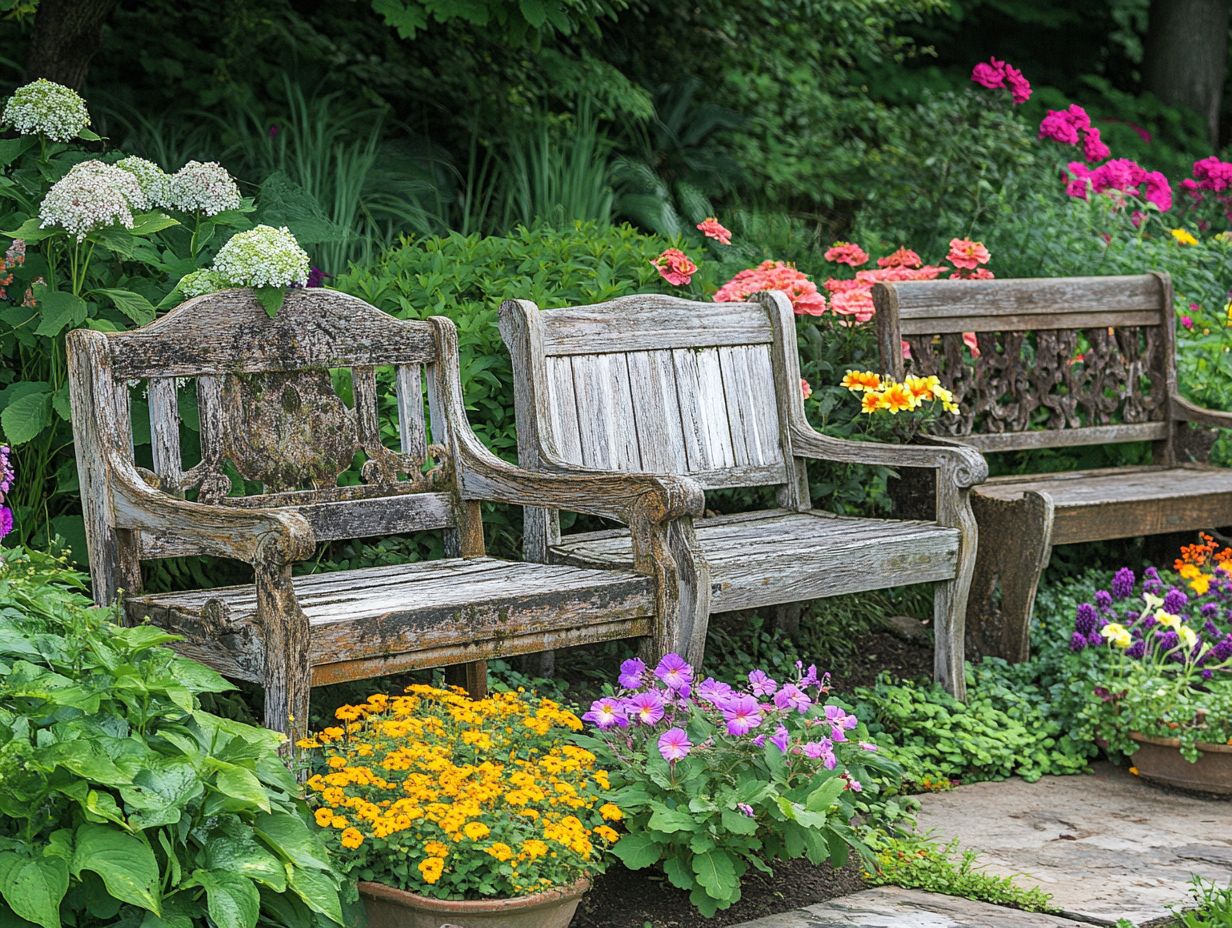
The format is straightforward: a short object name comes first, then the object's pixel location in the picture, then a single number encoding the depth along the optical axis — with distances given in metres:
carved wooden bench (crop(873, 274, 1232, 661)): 4.85
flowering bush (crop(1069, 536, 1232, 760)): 4.21
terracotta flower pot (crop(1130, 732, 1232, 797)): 4.18
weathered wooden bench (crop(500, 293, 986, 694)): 4.14
